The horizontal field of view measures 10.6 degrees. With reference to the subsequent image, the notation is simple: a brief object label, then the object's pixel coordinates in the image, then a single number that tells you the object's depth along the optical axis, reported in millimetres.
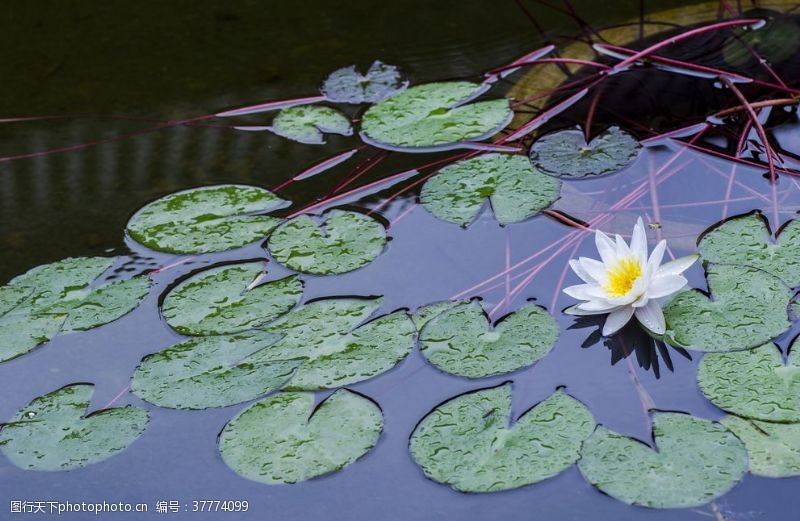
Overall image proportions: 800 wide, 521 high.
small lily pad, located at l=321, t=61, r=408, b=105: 4067
